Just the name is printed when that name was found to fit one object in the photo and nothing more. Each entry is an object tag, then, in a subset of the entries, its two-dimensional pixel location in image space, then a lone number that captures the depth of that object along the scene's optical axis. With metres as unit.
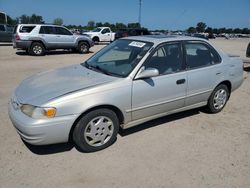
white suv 10.26
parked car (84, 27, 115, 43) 18.32
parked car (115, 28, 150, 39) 18.23
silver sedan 2.39
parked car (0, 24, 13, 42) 14.95
